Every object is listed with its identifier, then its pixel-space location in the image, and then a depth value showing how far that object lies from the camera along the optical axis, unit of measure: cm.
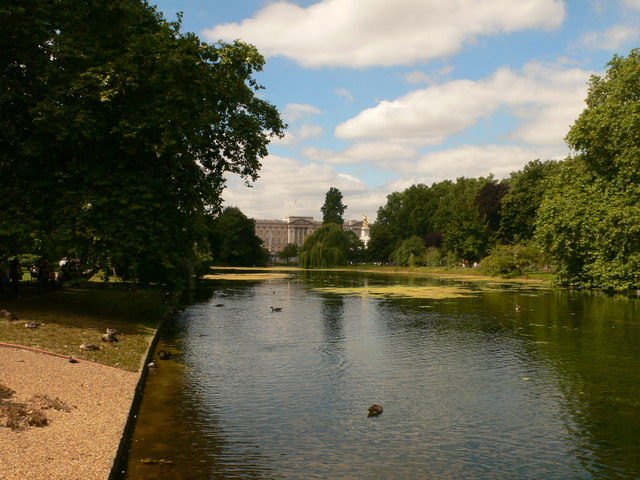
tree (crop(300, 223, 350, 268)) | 10244
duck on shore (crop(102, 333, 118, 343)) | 1662
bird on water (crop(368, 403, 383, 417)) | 1221
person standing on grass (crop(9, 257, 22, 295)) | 2495
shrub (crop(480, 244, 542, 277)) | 6625
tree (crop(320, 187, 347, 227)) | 14725
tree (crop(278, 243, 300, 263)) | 16212
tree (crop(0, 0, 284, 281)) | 1925
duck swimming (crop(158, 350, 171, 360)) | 1755
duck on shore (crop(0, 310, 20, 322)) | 1746
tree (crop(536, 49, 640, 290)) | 3991
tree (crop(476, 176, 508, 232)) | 8939
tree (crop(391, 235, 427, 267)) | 9988
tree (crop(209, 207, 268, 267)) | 11144
